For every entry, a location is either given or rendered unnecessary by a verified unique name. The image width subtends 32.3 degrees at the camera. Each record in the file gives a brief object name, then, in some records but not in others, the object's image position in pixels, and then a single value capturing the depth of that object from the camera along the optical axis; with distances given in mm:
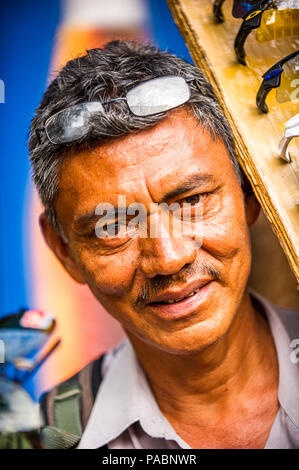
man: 984
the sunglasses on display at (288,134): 875
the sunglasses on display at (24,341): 1504
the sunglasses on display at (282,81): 927
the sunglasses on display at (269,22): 973
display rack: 920
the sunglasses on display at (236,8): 1033
